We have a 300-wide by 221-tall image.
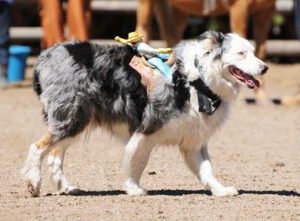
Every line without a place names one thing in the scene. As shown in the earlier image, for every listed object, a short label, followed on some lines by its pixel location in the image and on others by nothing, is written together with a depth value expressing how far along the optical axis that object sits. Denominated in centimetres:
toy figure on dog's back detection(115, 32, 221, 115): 1493
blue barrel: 3284
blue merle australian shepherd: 1487
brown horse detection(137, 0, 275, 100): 2853
